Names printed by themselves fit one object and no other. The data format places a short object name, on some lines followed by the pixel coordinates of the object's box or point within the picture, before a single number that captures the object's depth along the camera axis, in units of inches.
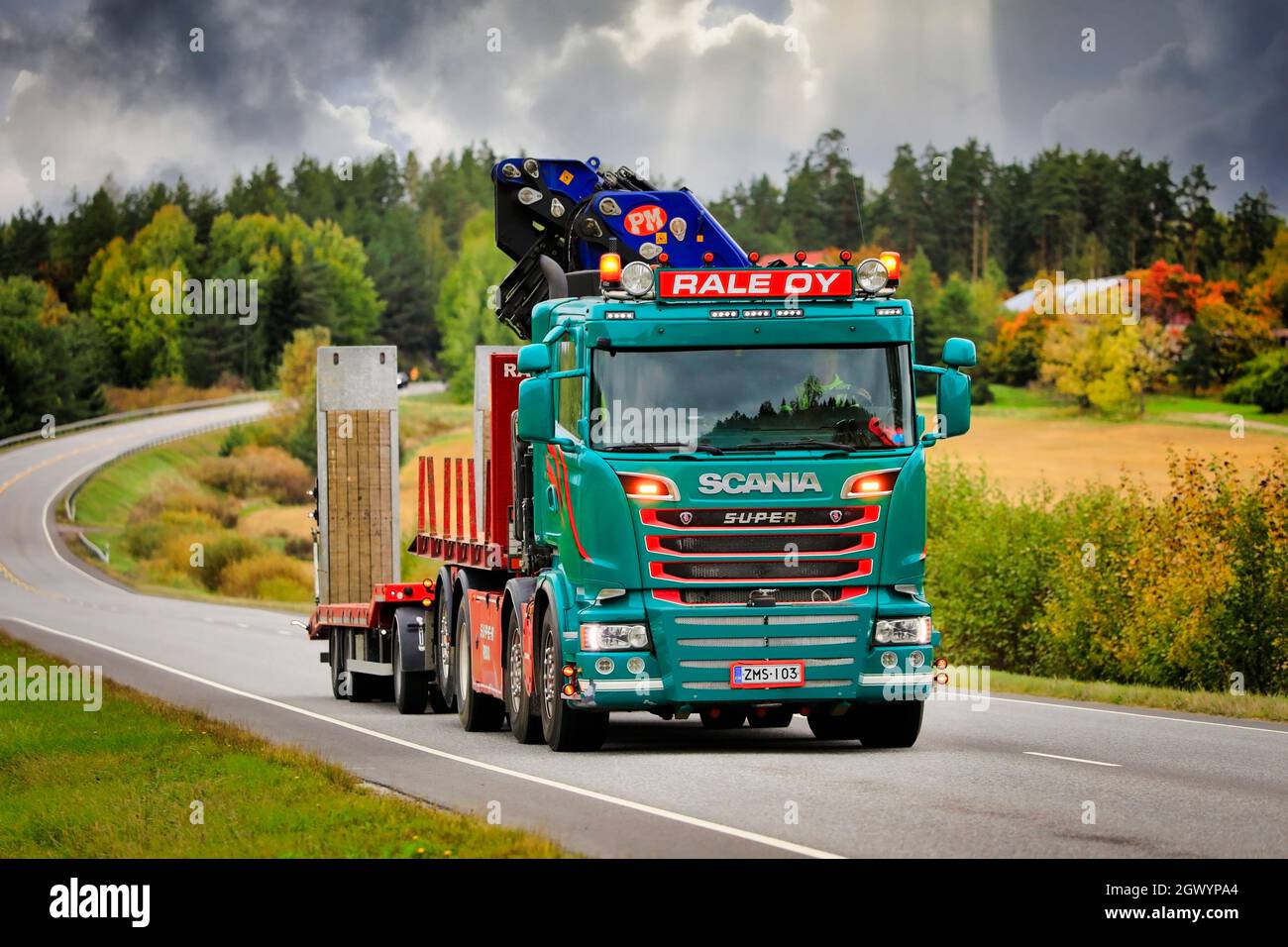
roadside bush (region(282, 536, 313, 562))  3388.3
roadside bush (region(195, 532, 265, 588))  2977.4
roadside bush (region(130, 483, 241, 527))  3710.6
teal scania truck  610.9
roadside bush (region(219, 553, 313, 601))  2775.6
